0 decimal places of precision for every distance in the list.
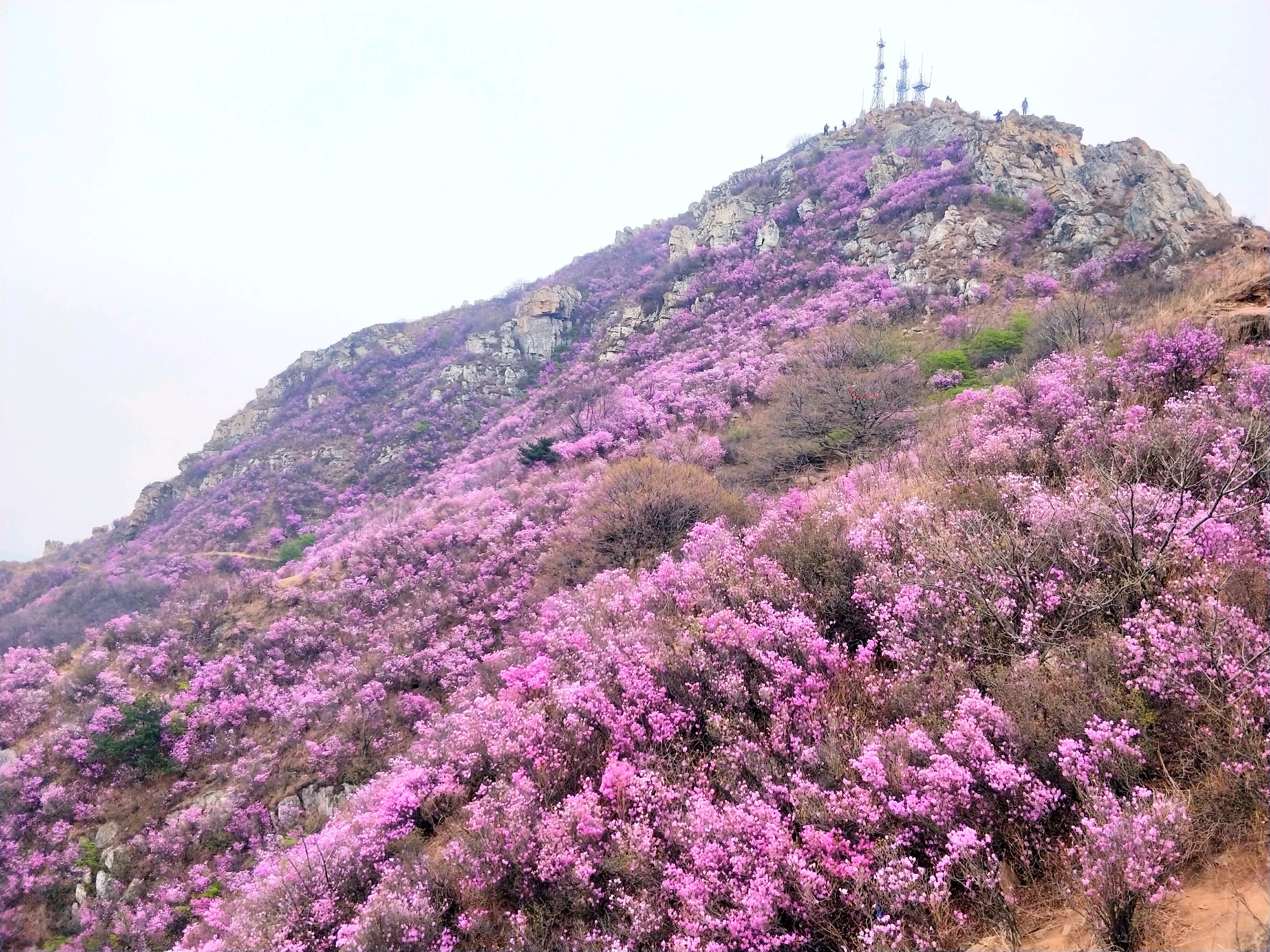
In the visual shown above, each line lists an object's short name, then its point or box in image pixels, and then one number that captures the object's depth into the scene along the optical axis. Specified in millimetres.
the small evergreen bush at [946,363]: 16016
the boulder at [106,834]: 11414
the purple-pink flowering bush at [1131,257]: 19053
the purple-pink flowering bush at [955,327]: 18750
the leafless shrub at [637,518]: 11617
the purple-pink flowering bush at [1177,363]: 7395
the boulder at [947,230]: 25047
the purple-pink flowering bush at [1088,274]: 19094
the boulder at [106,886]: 10375
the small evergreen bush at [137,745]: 12594
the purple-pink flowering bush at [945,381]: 15250
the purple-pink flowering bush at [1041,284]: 19688
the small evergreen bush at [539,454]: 20828
